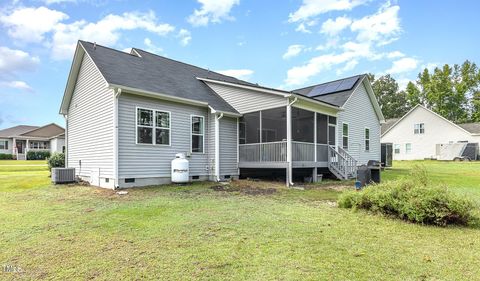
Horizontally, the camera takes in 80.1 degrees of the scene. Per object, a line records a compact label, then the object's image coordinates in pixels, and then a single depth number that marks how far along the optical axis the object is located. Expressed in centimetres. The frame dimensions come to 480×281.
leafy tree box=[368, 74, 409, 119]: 5503
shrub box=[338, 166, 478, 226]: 507
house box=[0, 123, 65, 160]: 3912
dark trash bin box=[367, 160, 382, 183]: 927
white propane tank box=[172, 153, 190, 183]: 1078
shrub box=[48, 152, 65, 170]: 1458
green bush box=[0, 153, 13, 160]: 3725
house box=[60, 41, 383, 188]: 1021
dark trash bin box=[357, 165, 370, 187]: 841
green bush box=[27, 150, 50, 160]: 3734
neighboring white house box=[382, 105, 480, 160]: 3294
